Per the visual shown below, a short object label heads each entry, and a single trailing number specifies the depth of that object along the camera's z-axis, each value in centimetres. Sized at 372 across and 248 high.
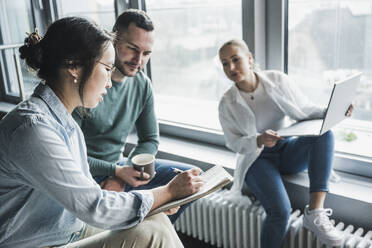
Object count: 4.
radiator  165
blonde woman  165
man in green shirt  159
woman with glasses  97
